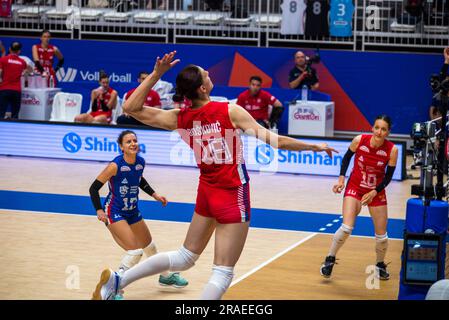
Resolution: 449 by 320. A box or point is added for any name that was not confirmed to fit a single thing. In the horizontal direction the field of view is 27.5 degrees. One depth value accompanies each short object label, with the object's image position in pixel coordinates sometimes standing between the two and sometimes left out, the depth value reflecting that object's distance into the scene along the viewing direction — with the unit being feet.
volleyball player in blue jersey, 28.81
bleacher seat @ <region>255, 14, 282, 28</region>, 65.82
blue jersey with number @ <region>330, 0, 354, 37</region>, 61.98
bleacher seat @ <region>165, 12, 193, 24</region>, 67.67
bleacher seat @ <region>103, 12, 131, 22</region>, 69.62
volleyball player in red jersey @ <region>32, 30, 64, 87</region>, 64.54
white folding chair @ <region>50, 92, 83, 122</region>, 62.69
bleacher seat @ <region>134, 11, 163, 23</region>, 68.39
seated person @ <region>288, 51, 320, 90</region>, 60.44
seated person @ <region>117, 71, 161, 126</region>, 58.13
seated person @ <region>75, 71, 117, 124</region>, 59.11
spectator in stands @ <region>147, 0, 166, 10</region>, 69.10
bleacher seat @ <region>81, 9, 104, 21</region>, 69.97
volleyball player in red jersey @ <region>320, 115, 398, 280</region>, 31.45
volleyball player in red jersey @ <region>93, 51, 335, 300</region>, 22.66
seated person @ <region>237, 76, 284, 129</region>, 57.47
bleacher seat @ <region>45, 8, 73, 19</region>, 70.28
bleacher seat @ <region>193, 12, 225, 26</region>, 67.15
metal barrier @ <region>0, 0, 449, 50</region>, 62.80
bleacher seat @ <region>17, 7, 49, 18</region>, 71.38
